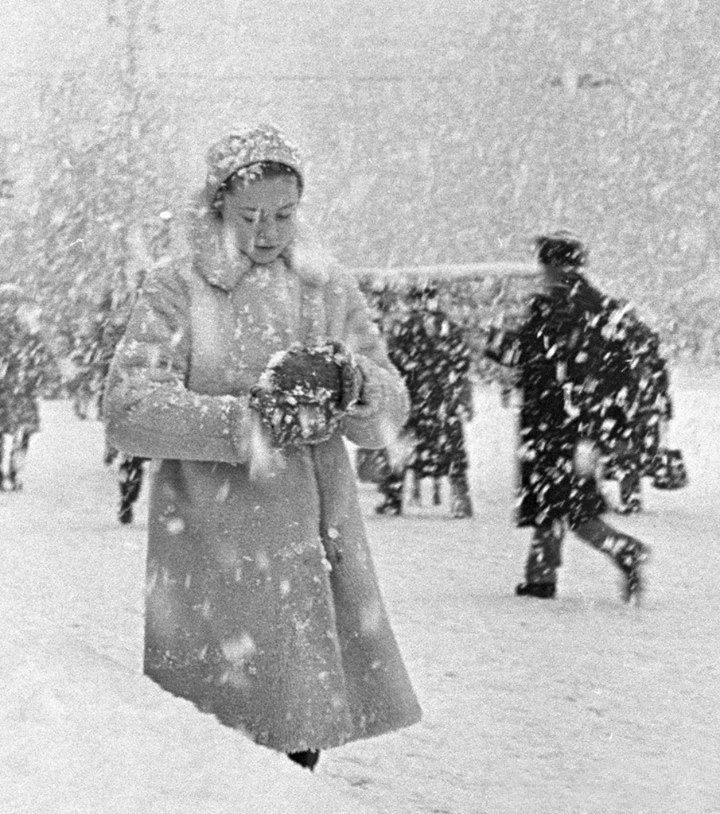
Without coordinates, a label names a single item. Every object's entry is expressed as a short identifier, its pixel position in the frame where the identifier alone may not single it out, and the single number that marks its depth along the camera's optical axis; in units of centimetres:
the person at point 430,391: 2133
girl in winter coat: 570
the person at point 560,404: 1339
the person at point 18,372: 2487
